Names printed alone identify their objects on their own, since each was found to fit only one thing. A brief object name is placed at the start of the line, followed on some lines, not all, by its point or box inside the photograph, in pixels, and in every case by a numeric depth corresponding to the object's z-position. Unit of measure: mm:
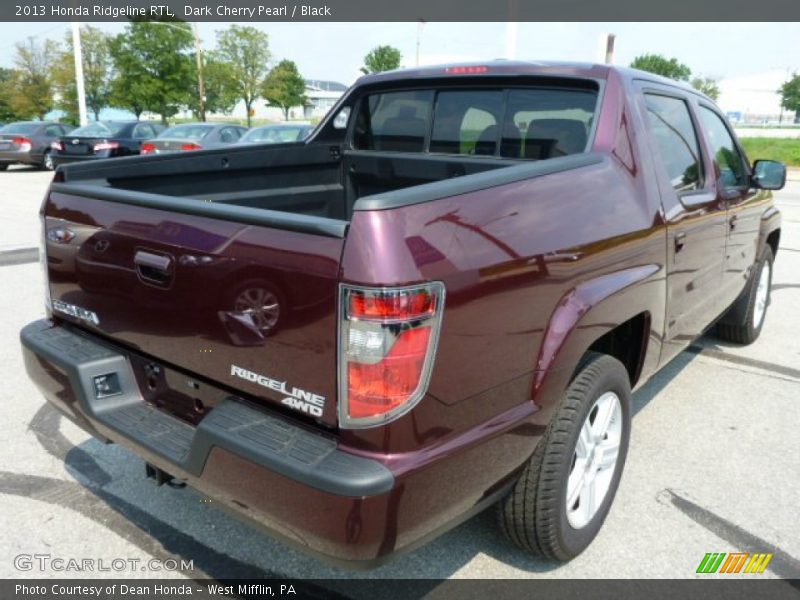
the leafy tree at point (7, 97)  42888
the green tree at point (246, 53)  53031
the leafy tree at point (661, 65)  102781
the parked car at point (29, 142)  19828
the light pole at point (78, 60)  24969
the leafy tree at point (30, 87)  41125
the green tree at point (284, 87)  56031
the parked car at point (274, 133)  13148
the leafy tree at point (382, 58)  78725
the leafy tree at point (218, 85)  43906
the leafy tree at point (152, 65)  35469
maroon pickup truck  1779
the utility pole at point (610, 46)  17672
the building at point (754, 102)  130500
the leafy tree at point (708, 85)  107694
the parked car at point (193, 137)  13609
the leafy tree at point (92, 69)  40250
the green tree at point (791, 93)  94994
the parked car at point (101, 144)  16953
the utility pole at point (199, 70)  35031
